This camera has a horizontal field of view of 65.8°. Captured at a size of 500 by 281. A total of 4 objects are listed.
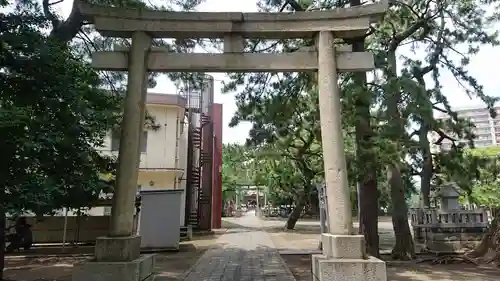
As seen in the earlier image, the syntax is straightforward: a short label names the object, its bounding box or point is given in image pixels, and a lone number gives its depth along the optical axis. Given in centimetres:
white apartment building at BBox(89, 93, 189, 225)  1808
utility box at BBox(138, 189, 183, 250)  1292
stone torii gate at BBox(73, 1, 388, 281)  597
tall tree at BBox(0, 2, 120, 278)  564
